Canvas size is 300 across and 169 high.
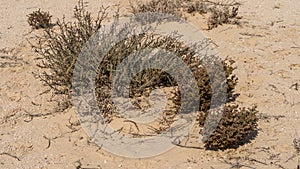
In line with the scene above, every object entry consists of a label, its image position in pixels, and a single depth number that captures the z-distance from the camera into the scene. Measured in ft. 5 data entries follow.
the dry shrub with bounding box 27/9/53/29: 22.18
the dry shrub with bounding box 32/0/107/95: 15.75
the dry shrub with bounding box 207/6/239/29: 22.12
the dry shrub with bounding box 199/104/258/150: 13.16
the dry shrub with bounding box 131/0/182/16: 23.08
